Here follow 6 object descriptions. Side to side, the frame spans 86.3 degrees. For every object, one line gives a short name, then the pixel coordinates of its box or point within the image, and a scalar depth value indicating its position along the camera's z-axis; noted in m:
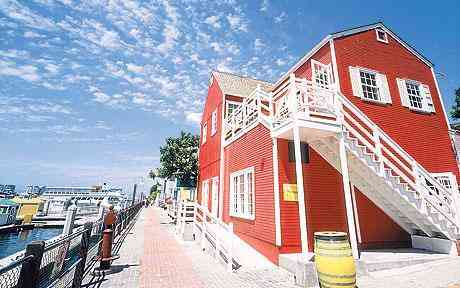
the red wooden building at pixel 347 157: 7.29
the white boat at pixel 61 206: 26.75
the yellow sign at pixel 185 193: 21.44
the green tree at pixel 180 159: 19.92
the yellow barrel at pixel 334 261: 4.56
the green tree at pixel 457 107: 20.92
